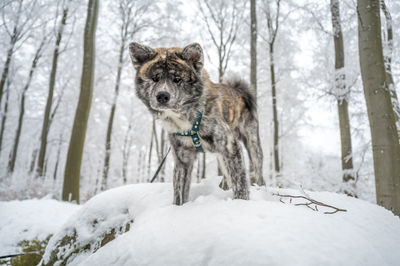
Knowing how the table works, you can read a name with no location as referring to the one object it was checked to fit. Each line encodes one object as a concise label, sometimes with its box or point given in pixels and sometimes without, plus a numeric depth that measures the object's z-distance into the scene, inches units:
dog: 89.6
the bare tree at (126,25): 472.1
